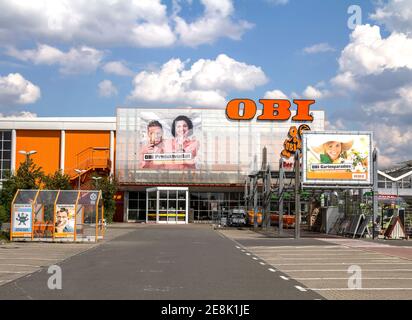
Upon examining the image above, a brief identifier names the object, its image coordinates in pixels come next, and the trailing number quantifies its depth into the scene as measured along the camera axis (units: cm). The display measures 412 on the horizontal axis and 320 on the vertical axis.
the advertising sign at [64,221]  2983
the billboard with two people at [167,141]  7031
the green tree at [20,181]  3831
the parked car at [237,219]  5794
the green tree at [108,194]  5581
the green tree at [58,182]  5294
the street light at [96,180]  5832
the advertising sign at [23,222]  2966
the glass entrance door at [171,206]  6862
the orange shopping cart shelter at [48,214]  2967
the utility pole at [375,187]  3644
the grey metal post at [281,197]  4009
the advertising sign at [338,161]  3981
